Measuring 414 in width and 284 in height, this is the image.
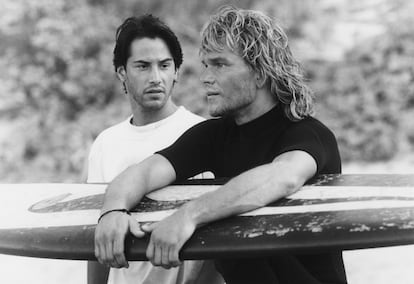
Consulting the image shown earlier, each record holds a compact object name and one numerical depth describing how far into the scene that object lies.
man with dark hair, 6.82
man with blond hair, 6.34
